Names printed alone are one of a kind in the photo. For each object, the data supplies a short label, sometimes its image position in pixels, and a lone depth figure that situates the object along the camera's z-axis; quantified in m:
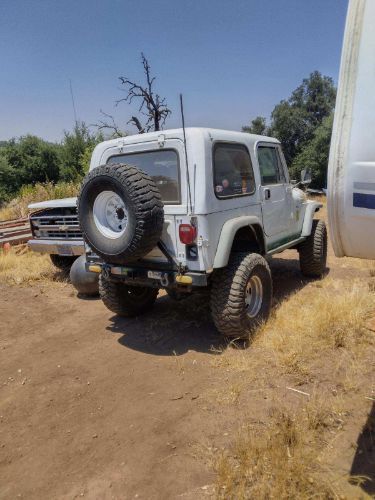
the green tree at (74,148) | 25.28
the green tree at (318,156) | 22.81
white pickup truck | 6.14
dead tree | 12.14
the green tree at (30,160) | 27.20
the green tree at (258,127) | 30.53
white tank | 1.85
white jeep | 3.62
